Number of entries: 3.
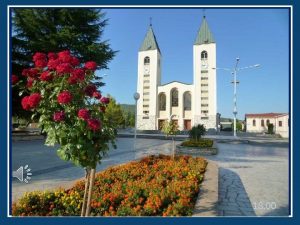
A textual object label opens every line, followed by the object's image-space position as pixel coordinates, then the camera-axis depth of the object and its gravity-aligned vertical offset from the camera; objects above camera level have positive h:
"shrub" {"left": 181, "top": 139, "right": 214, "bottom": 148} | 14.73 -1.10
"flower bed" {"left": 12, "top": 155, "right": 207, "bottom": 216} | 4.55 -1.21
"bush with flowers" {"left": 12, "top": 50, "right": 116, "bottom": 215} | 3.59 +0.14
